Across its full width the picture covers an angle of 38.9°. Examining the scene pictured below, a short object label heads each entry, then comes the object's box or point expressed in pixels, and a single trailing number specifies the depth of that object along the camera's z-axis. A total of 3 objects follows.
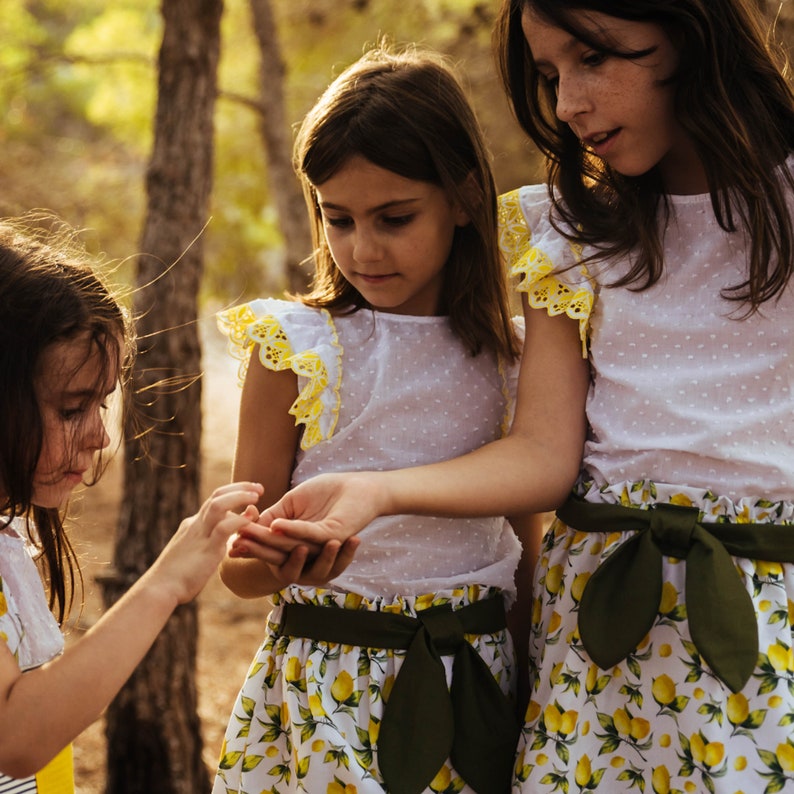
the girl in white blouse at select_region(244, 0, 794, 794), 1.67
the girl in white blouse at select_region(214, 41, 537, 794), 1.84
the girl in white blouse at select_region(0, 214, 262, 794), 1.48
